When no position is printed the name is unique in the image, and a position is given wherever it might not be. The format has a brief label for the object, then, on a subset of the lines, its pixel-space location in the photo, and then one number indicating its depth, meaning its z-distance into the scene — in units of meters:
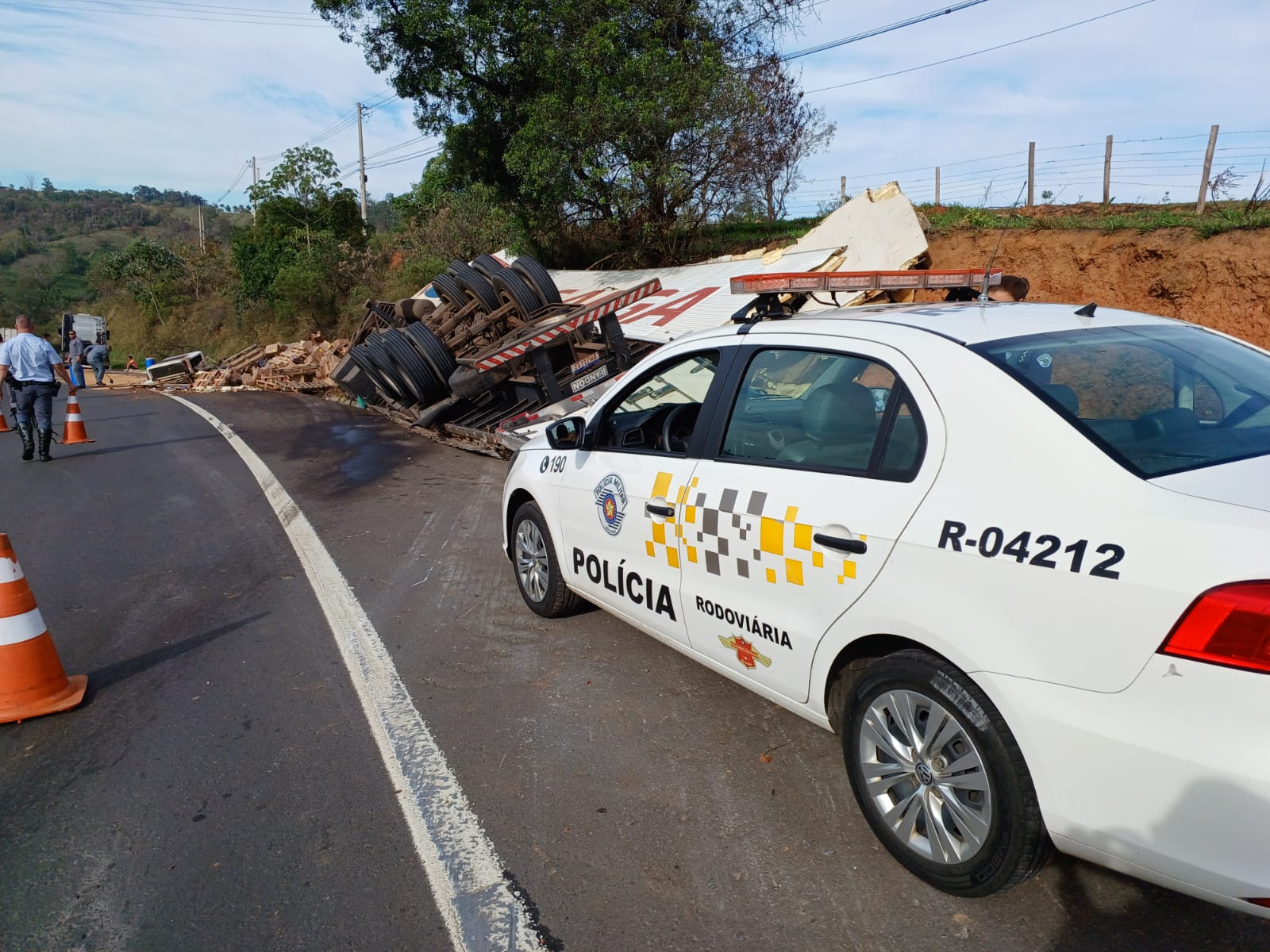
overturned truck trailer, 10.20
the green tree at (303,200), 41.34
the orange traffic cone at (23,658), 4.15
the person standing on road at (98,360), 27.53
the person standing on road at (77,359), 26.15
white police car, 2.02
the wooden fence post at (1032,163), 16.38
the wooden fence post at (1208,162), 12.52
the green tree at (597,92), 15.49
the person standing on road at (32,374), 11.15
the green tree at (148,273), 50.47
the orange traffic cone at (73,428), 12.81
